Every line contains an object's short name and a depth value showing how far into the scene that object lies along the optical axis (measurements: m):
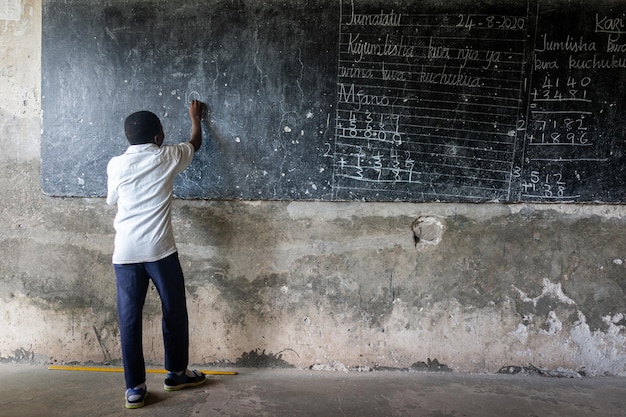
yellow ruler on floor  2.96
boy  2.49
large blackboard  2.87
